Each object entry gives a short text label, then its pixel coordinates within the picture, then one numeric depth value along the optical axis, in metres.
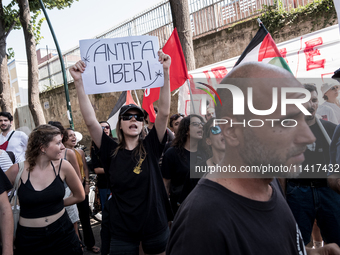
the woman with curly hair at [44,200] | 2.70
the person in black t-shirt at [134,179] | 2.72
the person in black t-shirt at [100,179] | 5.05
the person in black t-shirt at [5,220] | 2.47
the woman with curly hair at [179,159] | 3.56
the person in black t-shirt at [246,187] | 1.01
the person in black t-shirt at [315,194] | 3.02
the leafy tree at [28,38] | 9.52
